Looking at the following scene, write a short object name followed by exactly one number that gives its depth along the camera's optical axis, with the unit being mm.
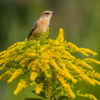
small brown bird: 8841
